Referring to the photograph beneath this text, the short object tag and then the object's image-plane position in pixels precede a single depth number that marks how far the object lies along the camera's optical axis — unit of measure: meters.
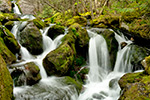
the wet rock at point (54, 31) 9.05
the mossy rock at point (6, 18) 10.07
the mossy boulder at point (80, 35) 8.19
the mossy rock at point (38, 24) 10.07
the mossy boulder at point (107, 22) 11.63
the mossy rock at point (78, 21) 13.65
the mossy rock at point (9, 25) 8.68
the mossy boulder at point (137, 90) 3.09
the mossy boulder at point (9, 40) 6.25
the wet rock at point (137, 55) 6.66
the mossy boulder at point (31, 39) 7.67
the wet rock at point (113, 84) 5.42
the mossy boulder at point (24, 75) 4.61
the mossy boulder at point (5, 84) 2.68
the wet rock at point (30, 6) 21.31
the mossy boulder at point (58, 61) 5.66
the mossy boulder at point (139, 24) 6.28
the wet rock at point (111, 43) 8.20
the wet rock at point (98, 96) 5.17
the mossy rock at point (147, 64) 4.09
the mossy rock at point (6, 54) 5.32
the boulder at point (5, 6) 15.45
